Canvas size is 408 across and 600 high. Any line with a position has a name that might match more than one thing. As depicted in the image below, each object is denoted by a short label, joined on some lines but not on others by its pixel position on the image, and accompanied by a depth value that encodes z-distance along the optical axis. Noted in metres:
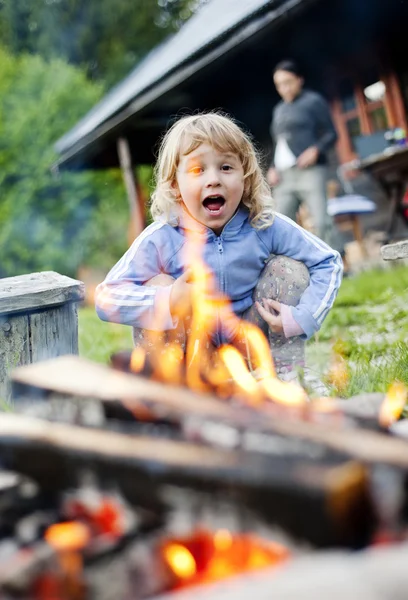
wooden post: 10.48
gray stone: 2.50
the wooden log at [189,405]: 1.09
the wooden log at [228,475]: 0.99
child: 2.58
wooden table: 7.45
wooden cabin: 8.09
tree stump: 2.62
